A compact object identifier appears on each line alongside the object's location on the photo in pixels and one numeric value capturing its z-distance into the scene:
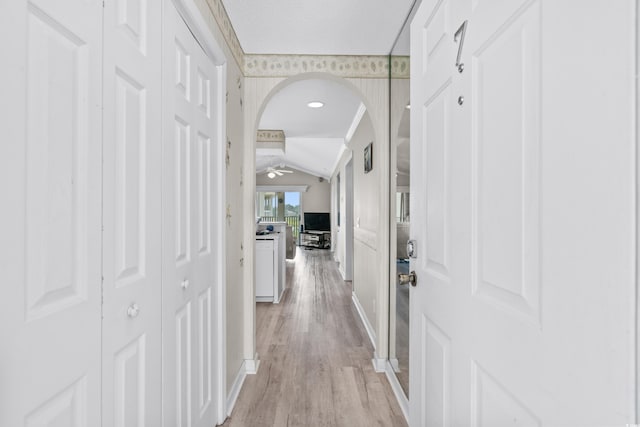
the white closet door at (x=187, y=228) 1.26
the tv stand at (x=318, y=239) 11.95
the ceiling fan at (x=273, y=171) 9.94
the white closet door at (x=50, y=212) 0.60
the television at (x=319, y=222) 12.27
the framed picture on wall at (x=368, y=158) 3.55
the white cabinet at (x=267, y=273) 4.78
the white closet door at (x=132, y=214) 0.88
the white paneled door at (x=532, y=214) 0.49
